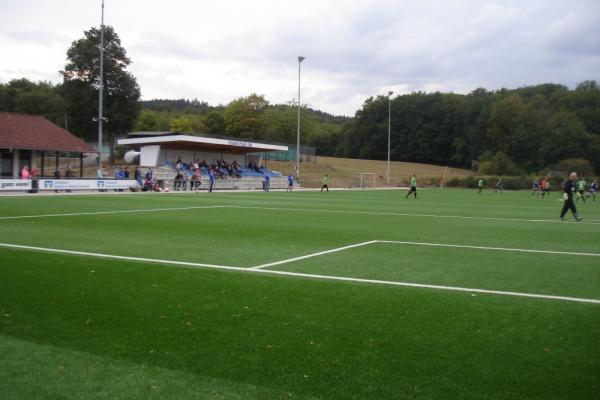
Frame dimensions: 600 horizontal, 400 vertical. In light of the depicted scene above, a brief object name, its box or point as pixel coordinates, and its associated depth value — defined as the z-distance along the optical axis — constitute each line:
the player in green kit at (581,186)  35.63
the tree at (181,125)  89.56
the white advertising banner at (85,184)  33.09
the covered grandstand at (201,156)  49.47
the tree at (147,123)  93.38
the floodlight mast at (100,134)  38.17
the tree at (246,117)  84.69
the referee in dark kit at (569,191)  19.95
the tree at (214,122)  96.00
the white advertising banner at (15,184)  30.69
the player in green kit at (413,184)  36.49
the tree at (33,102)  82.12
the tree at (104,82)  61.09
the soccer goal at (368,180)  69.31
